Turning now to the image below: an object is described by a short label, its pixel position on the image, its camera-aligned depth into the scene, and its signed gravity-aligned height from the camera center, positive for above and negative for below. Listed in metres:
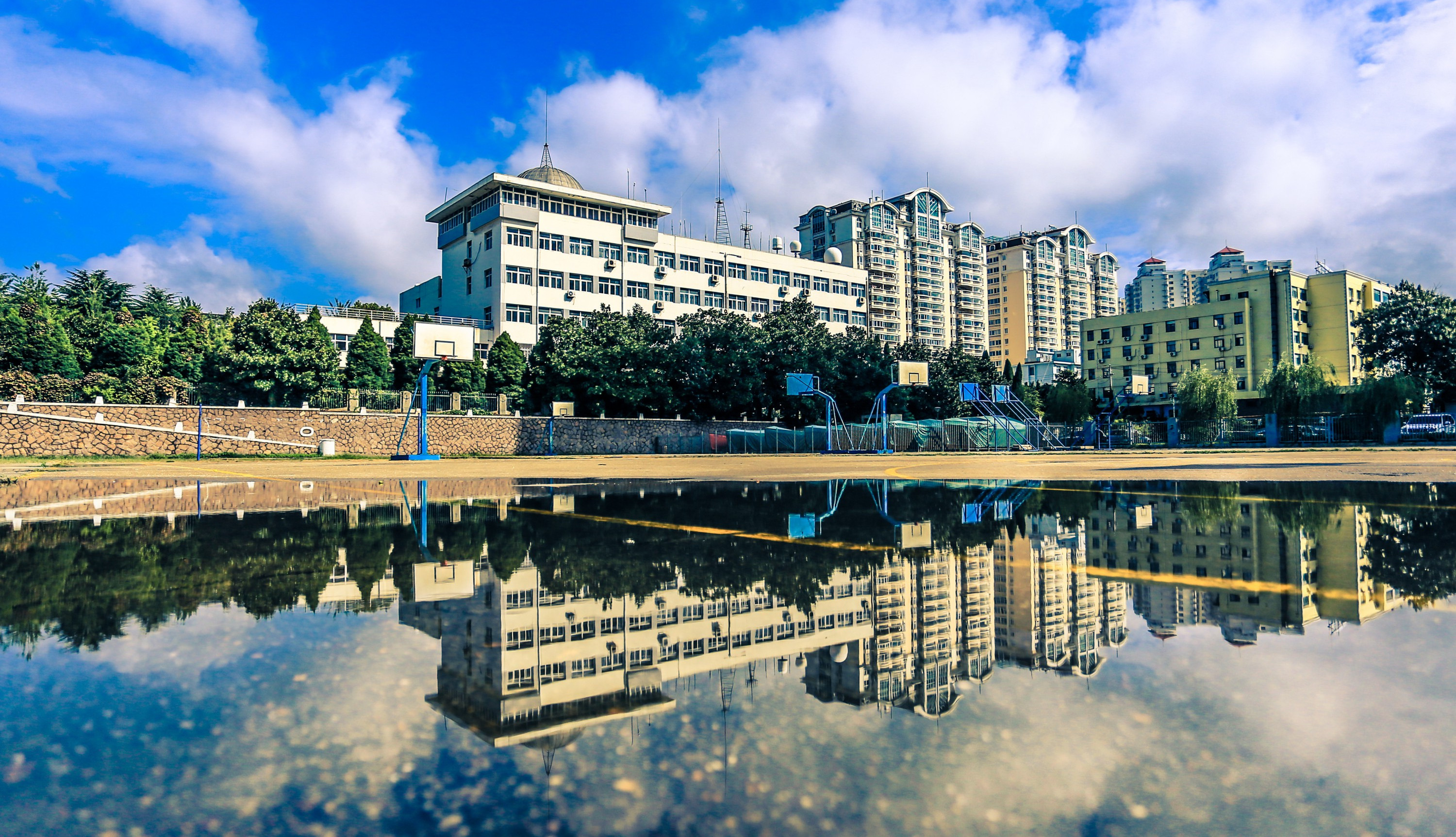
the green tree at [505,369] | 44.50 +3.93
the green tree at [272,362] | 34.12 +3.48
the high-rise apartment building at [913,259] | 101.69 +24.84
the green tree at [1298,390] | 48.75 +2.54
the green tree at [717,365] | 42.44 +3.89
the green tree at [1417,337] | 54.72 +6.64
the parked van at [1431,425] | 48.50 +0.17
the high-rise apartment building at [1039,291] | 135.62 +25.26
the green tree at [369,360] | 41.56 +4.30
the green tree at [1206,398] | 54.03 +2.30
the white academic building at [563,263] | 54.25 +13.42
